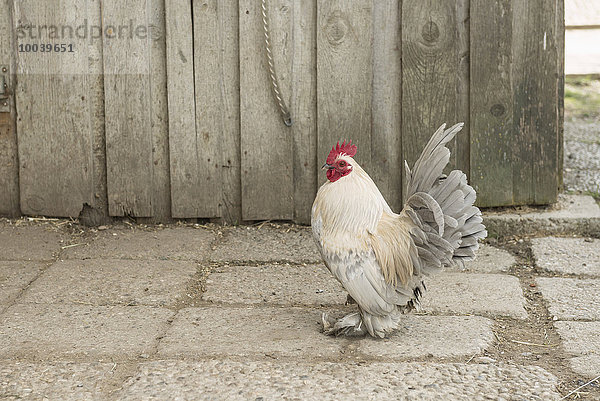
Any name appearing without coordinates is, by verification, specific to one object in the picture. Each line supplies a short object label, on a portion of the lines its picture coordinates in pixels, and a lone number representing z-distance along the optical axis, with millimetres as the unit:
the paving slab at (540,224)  4633
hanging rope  4465
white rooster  3084
